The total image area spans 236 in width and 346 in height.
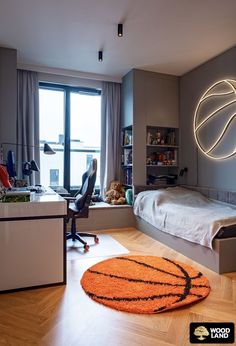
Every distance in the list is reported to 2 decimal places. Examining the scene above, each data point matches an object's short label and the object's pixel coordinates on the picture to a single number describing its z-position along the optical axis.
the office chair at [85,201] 3.10
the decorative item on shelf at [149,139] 4.44
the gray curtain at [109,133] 4.66
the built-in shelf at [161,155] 4.48
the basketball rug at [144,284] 1.87
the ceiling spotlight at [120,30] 2.91
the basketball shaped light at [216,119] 3.42
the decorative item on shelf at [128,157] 4.47
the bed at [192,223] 2.48
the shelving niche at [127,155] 4.46
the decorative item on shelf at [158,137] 4.55
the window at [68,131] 4.41
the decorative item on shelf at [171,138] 4.63
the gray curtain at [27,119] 4.05
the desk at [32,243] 2.02
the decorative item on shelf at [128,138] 4.48
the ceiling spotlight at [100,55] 3.59
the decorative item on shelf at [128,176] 4.46
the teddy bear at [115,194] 4.36
